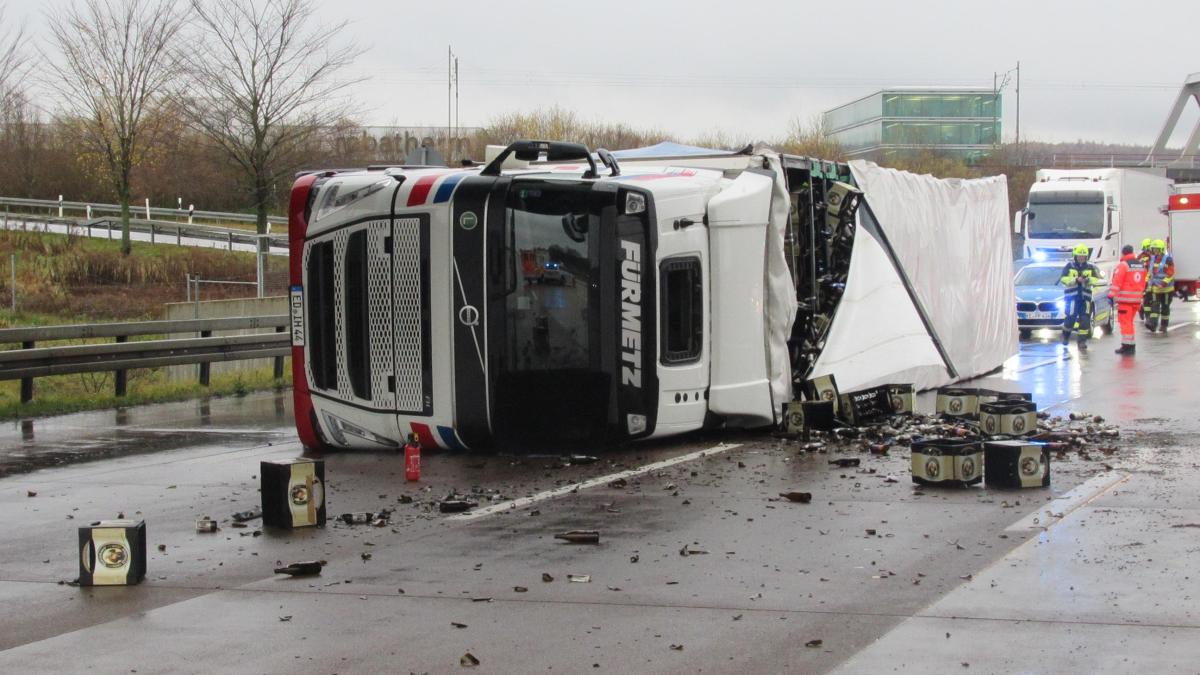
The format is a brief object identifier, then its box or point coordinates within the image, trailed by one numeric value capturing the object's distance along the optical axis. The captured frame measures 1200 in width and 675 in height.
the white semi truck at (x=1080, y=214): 37.25
